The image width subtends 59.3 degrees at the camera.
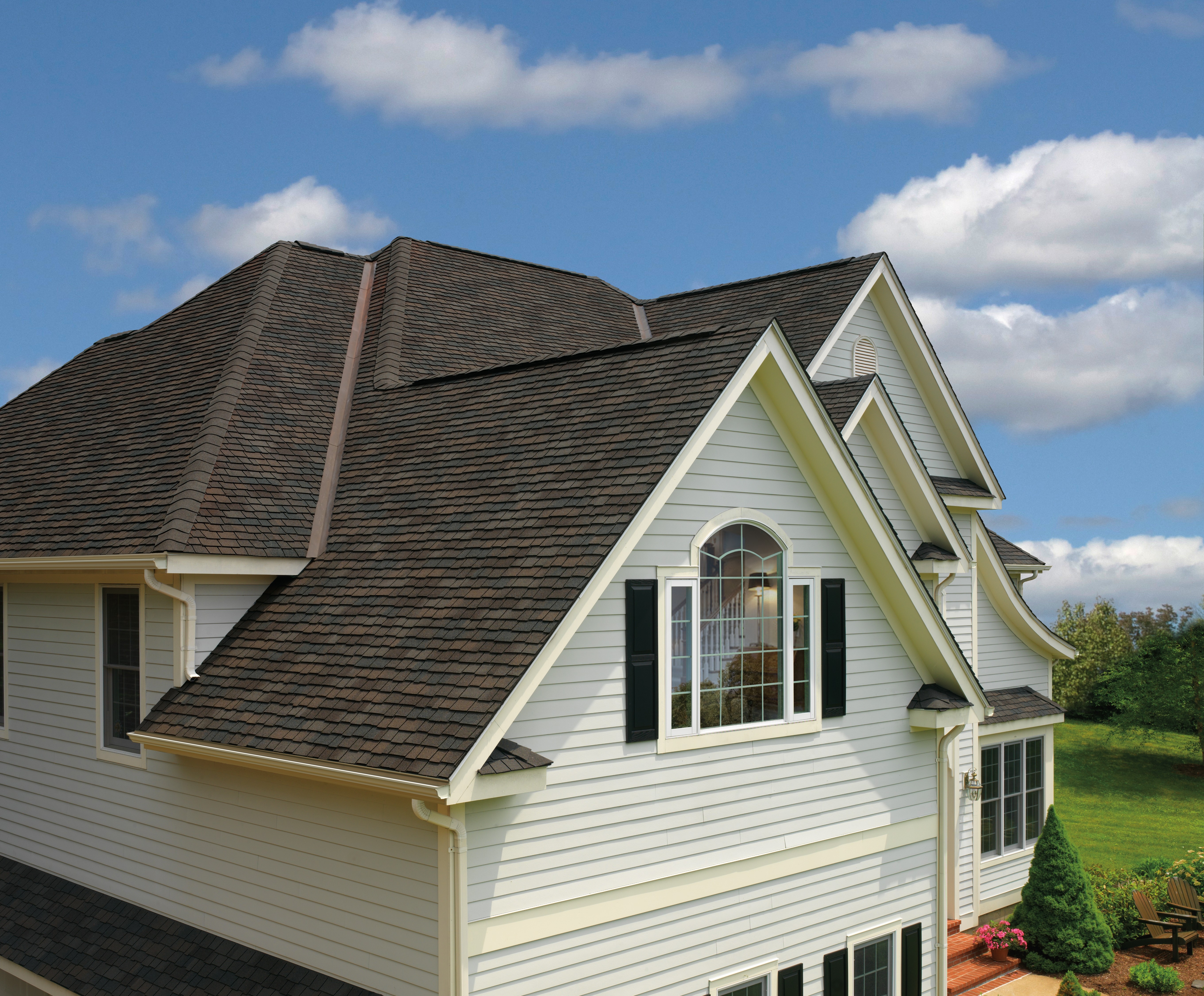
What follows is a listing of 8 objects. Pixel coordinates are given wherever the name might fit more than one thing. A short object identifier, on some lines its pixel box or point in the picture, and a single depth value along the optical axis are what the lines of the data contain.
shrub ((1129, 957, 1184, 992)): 15.12
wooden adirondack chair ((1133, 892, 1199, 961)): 16.75
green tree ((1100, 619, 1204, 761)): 32.84
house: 8.33
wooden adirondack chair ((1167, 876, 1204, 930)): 17.94
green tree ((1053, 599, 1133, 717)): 41.69
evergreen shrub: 15.88
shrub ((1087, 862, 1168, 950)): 17.56
